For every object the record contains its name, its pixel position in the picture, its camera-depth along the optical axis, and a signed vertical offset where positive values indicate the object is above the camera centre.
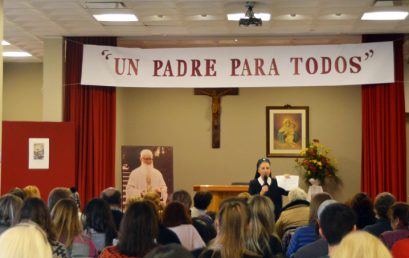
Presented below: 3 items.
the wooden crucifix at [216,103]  13.55 +1.07
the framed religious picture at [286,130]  13.34 +0.53
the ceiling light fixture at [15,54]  12.92 +1.98
